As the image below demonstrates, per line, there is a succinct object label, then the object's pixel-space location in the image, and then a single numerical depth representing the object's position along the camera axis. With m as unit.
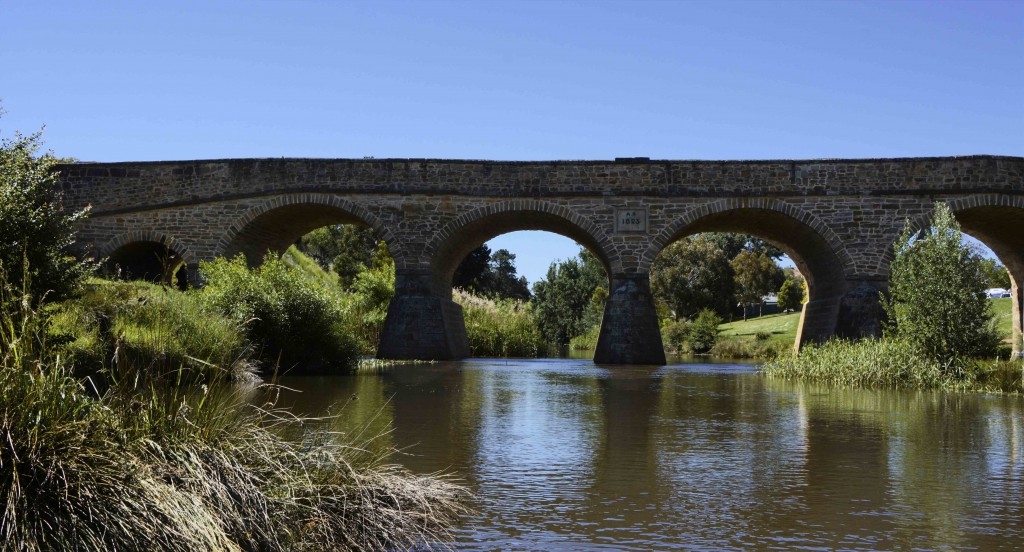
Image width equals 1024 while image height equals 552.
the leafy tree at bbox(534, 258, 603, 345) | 58.66
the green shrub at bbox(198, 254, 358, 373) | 16.66
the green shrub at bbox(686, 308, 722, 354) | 39.50
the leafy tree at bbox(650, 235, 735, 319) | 52.56
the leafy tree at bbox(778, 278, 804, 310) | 54.59
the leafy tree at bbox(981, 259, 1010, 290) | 45.67
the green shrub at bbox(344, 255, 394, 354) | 27.52
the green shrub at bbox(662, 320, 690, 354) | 41.03
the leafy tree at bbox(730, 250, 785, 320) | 56.00
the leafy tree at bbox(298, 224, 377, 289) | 49.03
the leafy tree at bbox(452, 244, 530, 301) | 50.88
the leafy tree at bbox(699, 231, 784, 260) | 64.19
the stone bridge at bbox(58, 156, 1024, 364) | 23.88
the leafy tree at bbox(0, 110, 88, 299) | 9.86
